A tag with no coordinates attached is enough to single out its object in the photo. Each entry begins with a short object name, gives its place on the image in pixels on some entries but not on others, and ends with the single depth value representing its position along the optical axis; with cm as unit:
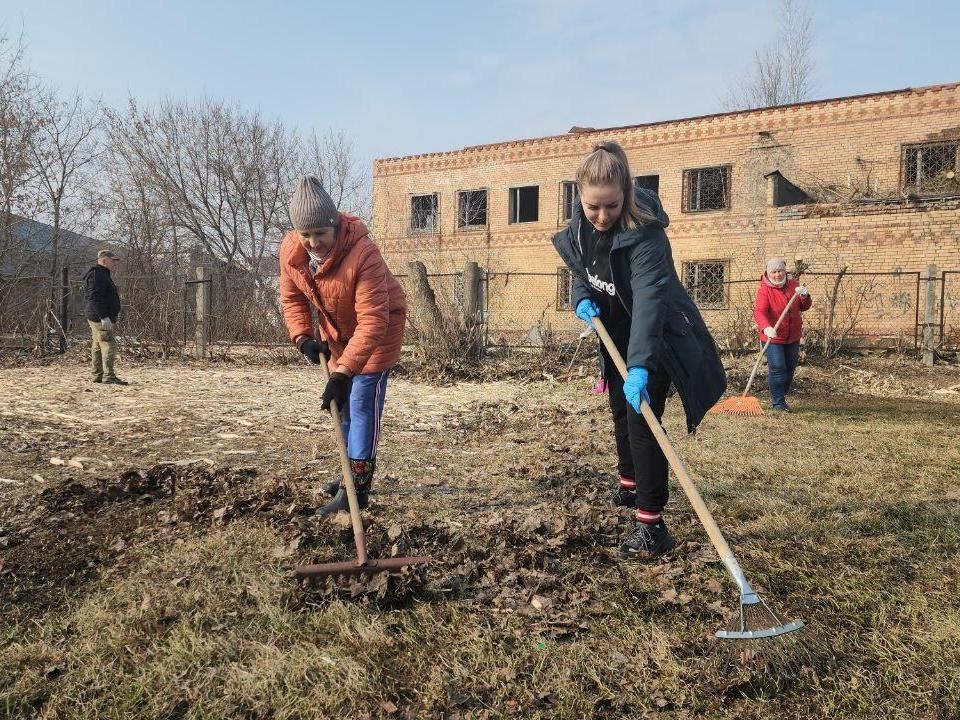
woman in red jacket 727
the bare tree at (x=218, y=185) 2598
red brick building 1650
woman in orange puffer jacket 318
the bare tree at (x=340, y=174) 2703
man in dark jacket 912
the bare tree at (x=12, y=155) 1638
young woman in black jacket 279
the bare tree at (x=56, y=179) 1908
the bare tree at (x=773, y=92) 2819
